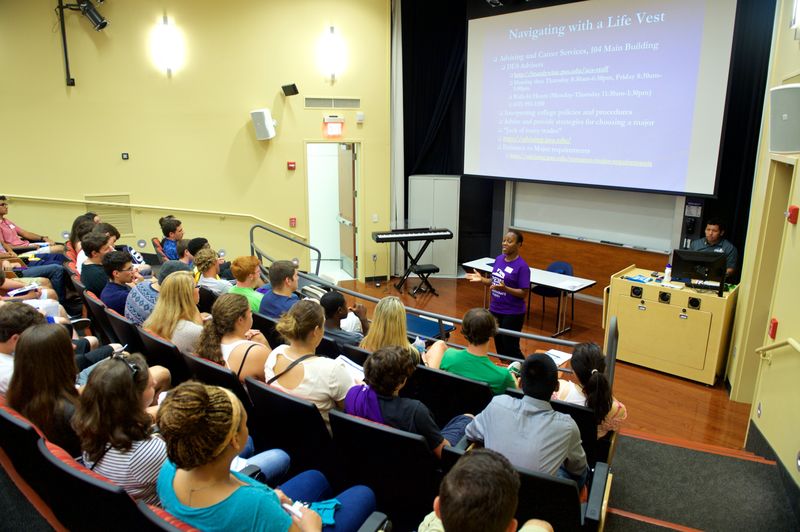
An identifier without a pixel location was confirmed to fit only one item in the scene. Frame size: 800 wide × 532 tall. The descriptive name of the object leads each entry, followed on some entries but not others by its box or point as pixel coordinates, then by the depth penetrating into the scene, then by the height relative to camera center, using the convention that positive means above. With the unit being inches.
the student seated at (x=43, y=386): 94.8 -38.0
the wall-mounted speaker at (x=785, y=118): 155.8 +12.1
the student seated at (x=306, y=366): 113.1 -41.3
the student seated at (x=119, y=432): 83.3 -39.9
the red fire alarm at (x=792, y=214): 161.0 -14.3
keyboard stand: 353.1 -63.1
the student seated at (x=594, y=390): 120.6 -48.8
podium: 221.8 -64.7
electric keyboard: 354.9 -47.1
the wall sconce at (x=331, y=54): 338.3 +59.5
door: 368.5 -33.8
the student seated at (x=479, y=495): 59.2 -34.6
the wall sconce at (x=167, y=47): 309.6 +57.3
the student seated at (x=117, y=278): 171.8 -37.2
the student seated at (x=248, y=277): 176.1 -37.3
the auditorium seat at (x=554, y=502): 88.9 -53.9
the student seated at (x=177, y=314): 143.3 -39.7
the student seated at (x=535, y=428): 97.6 -45.6
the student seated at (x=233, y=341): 125.9 -41.1
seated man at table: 245.3 -34.4
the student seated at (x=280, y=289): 170.4 -39.5
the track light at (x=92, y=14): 289.7 +69.0
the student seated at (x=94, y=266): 185.6 -36.1
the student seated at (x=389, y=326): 141.7 -41.0
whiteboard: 290.8 -29.4
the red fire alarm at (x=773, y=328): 168.2 -48.0
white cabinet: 373.7 -33.4
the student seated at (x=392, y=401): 102.7 -43.7
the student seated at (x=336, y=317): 153.3 -43.0
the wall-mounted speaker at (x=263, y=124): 327.3 +18.0
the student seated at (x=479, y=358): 132.5 -46.2
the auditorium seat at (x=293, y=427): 105.0 -50.9
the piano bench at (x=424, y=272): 347.9 -68.5
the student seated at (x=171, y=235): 245.8 -33.9
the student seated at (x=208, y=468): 67.4 -37.7
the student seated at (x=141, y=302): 160.3 -40.6
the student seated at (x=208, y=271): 190.7 -38.1
